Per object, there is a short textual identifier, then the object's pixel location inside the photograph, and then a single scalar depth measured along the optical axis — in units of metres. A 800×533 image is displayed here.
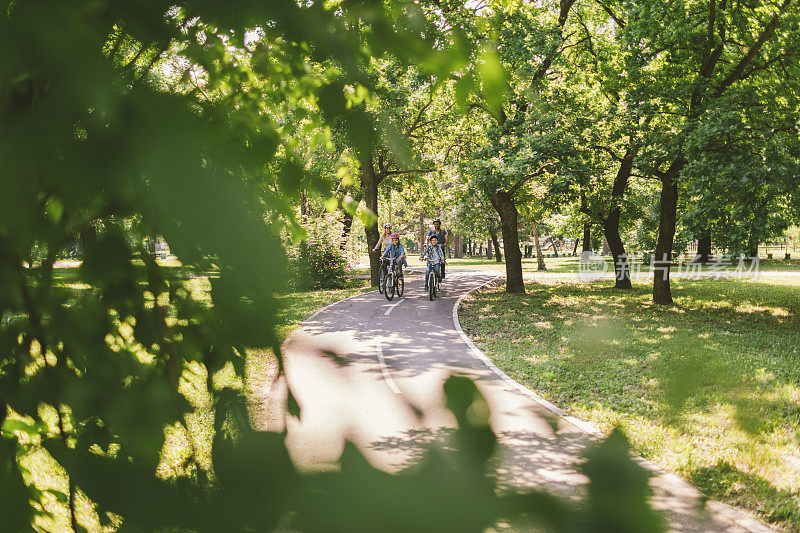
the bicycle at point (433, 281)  17.70
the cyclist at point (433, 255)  16.53
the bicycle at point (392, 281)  17.08
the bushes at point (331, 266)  22.67
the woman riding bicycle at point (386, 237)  14.22
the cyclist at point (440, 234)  16.44
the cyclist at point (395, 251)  16.11
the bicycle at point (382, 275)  17.20
